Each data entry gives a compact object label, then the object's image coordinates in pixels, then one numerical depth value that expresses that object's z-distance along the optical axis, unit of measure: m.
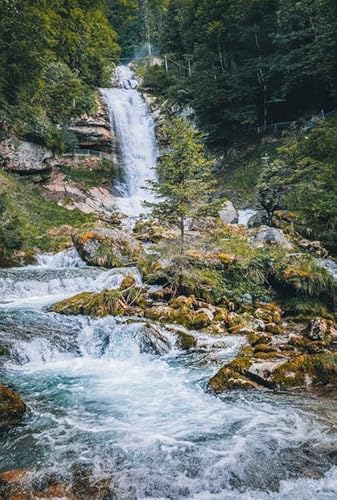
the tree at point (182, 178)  11.12
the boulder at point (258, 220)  19.56
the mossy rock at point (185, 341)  9.17
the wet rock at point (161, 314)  10.70
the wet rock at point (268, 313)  10.85
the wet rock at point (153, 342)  8.95
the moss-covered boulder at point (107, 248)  16.11
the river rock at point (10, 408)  5.75
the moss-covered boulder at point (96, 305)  11.15
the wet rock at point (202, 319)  10.40
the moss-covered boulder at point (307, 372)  6.81
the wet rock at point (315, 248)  15.71
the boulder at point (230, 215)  21.33
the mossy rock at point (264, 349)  8.09
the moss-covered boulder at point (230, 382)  6.83
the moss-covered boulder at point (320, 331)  8.84
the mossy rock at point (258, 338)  8.80
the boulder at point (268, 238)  14.88
